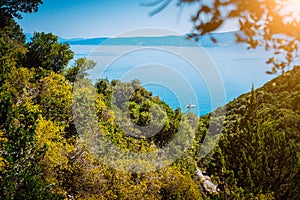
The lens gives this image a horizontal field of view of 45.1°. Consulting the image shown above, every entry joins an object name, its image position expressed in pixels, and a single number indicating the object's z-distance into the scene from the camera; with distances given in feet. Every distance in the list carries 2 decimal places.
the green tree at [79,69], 78.32
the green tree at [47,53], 73.26
